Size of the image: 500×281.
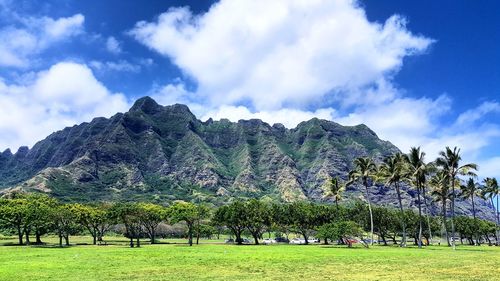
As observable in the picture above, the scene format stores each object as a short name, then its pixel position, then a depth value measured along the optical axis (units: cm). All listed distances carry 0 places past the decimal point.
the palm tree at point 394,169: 9425
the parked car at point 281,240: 12762
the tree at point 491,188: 12456
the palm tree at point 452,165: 8344
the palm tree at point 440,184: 8939
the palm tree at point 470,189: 11988
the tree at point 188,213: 9944
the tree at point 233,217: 10744
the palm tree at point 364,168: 10125
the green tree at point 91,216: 9982
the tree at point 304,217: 11412
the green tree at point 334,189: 10869
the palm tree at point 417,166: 8856
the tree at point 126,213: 9625
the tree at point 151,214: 9838
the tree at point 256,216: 10725
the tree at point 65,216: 9119
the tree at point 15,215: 9244
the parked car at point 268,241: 12151
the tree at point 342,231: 8938
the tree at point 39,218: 9131
